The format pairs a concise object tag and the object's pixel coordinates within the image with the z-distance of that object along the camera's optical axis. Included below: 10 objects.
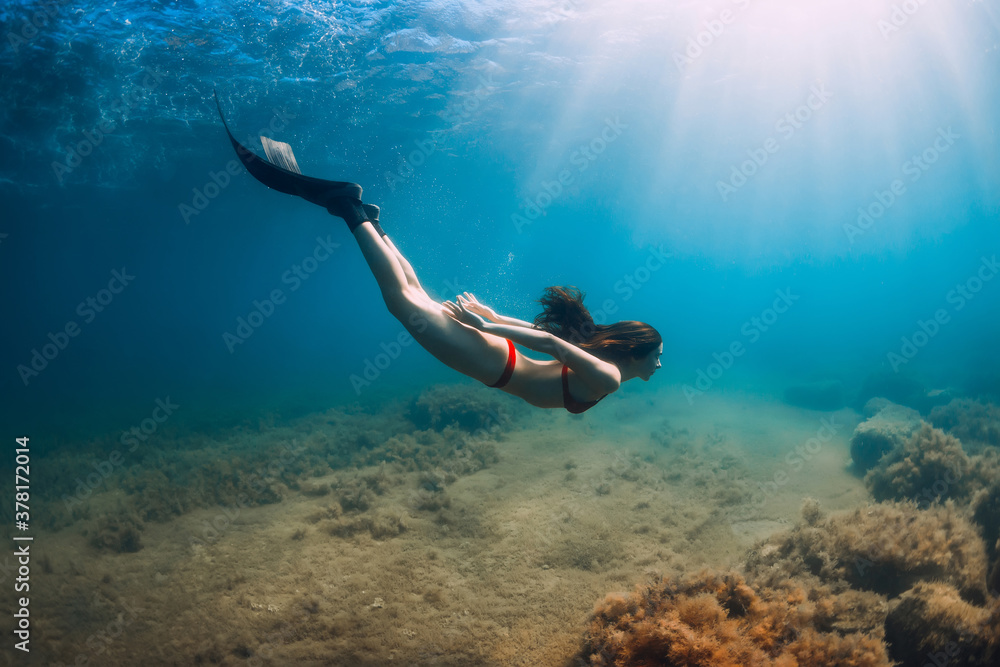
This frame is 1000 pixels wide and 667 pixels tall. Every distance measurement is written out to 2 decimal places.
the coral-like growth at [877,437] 9.96
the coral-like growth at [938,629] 3.30
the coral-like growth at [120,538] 6.24
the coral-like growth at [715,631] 2.98
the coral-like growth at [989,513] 4.98
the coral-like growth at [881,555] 4.23
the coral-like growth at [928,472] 6.84
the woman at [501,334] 3.39
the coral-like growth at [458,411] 12.52
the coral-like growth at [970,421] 12.34
